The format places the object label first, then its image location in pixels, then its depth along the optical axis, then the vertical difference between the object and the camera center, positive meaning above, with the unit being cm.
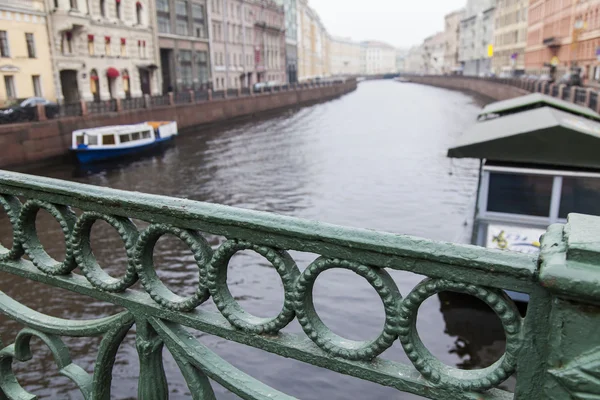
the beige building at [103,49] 2839 +167
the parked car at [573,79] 3412 -63
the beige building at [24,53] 2453 +120
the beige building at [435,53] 16050 +552
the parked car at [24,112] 1977 -130
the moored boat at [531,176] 687 -141
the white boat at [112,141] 2091 -264
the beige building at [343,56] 17525 +576
